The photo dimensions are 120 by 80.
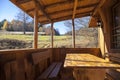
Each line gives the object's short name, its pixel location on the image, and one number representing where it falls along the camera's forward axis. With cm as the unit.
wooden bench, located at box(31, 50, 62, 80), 148
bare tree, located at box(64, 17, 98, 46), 718
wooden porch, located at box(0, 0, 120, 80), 101
